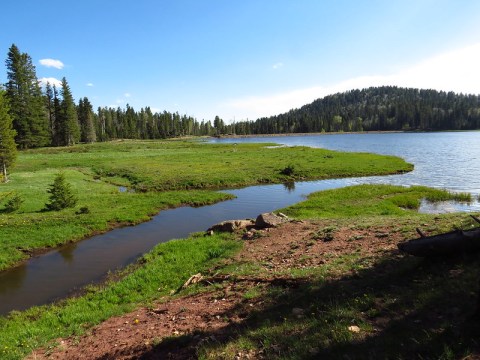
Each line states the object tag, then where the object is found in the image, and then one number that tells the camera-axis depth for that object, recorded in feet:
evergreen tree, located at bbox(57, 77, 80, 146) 333.15
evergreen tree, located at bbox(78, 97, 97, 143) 389.19
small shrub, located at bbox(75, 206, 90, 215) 97.45
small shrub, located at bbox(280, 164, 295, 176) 165.78
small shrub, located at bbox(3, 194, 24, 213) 96.58
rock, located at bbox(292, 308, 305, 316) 30.63
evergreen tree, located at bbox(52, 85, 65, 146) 338.75
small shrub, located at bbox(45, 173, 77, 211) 99.45
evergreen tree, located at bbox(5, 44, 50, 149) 285.84
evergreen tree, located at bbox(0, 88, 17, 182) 142.61
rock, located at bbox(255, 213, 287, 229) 70.38
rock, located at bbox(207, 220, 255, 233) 72.49
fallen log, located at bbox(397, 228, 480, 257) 30.96
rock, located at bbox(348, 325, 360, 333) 24.75
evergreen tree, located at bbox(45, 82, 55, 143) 352.69
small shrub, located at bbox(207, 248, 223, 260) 60.31
